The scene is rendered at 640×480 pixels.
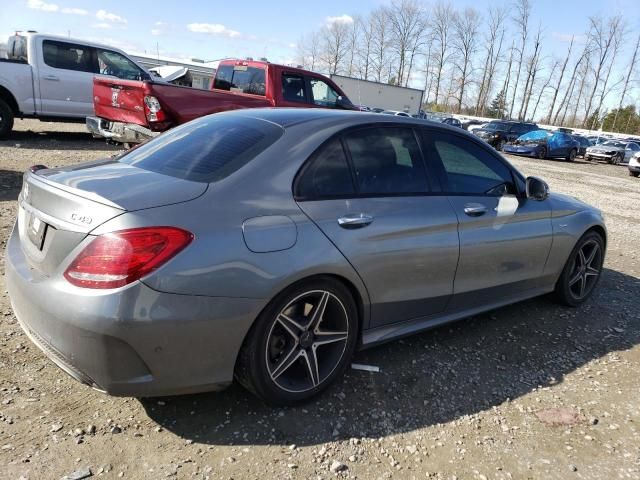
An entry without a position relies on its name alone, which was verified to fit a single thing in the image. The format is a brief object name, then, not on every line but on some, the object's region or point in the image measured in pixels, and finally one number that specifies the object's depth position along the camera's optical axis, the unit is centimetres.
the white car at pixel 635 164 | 2030
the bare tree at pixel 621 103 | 6912
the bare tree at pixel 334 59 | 8312
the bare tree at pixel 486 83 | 7931
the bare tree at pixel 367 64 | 8181
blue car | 2386
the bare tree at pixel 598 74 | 6756
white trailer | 4497
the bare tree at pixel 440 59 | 8000
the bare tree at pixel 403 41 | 8056
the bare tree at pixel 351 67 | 8244
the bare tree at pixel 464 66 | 7962
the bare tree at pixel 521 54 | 7139
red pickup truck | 788
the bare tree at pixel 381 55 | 8150
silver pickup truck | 1016
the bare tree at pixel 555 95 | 7506
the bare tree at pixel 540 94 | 7712
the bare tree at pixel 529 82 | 7507
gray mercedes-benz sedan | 224
